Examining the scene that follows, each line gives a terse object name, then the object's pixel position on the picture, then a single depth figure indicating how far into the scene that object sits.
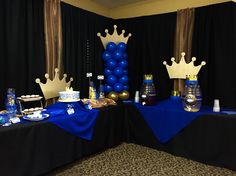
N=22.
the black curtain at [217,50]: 2.92
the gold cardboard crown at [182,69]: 3.04
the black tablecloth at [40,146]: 1.87
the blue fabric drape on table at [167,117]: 2.70
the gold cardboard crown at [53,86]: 2.72
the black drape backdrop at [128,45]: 2.61
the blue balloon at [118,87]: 3.39
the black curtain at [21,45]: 2.53
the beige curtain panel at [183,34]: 3.23
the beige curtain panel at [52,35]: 2.91
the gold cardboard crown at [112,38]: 3.55
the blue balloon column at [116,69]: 3.39
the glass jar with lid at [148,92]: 3.12
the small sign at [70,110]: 2.50
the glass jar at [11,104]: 2.21
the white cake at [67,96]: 2.52
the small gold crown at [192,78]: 2.73
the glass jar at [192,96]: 2.67
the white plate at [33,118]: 2.13
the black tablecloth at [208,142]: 2.41
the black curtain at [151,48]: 3.52
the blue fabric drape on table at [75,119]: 2.33
